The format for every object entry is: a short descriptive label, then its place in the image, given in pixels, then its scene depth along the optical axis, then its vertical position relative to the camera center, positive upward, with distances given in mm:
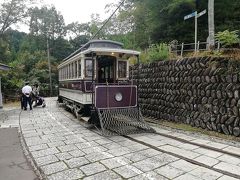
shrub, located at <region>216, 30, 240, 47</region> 8953 +1545
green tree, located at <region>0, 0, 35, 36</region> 24062 +6807
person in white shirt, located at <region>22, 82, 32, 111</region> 15289 -956
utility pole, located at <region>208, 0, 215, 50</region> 12605 +3204
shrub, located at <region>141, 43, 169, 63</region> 11023 +1221
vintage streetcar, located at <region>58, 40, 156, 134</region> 8758 -340
